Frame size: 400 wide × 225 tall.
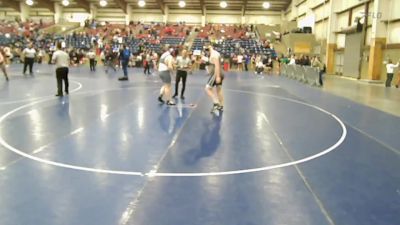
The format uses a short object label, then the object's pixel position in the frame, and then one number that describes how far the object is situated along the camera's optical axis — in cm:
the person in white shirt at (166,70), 1152
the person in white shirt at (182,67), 1292
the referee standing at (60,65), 1286
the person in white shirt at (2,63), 1683
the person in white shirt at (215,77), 1007
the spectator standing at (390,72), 2122
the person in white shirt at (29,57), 2177
